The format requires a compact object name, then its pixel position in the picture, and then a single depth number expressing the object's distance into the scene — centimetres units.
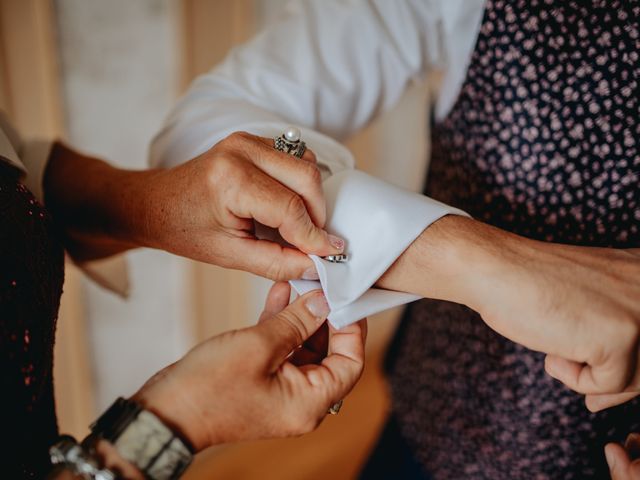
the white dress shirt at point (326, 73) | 68
